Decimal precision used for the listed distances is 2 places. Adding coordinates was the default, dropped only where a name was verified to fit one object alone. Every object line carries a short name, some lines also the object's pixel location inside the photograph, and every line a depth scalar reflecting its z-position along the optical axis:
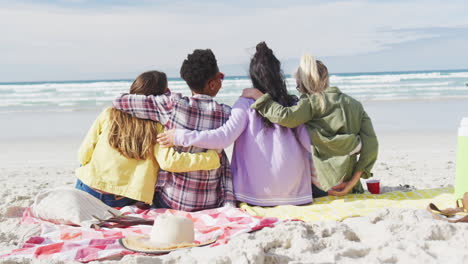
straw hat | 2.94
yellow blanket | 3.58
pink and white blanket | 2.91
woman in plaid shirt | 3.86
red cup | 4.42
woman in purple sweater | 3.94
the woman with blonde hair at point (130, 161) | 3.80
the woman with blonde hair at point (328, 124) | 3.91
